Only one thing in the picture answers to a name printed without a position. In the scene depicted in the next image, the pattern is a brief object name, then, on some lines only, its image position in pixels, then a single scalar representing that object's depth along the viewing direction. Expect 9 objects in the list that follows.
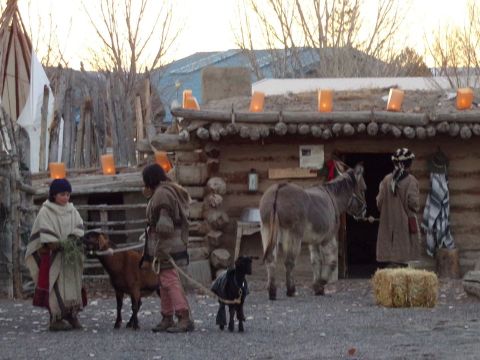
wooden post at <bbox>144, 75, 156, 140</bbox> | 26.73
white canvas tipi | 26.02
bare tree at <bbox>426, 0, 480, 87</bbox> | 37.41
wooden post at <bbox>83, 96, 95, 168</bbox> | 28.33
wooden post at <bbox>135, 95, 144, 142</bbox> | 26.09
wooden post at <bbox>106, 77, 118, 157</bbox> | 27.61
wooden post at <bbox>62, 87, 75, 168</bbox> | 28.28
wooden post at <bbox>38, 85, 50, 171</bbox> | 26.17
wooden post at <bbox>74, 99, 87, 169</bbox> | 28.91
